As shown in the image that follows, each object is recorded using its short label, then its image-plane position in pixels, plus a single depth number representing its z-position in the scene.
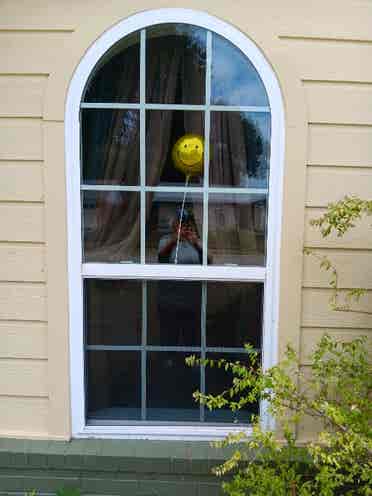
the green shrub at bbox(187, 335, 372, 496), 1.74
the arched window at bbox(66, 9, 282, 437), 2.16
